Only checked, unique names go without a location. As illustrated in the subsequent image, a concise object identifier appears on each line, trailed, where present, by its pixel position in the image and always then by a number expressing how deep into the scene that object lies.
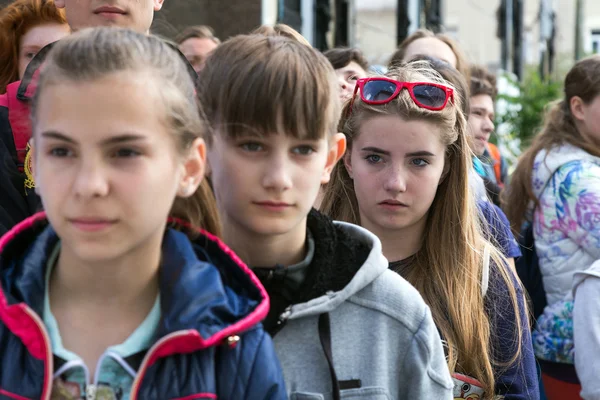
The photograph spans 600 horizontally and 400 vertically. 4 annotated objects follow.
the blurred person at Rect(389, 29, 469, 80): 5.25
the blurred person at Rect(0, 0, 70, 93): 3.52
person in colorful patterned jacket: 4.39
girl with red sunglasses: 2.96
